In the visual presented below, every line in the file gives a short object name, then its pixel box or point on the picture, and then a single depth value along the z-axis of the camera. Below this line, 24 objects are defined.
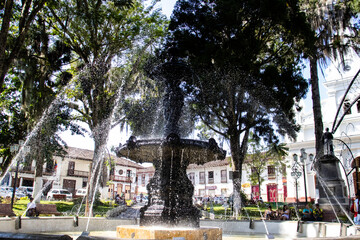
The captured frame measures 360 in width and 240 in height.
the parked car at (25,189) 29.98
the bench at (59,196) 29.99
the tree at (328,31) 16.33
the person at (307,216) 9.85
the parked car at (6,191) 26.95
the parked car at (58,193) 29.72
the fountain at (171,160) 5.99
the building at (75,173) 38.75
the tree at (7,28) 9.59
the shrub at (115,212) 14.07
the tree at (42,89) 13.80
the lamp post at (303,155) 16.24
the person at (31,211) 9.96
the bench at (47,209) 10.72
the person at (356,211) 7.89
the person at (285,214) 12.15
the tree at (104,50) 16.05
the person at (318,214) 9.59
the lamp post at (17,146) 13.35
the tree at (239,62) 14.12
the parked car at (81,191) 36.66
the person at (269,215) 12.12
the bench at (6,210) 8.97
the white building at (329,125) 29.91
